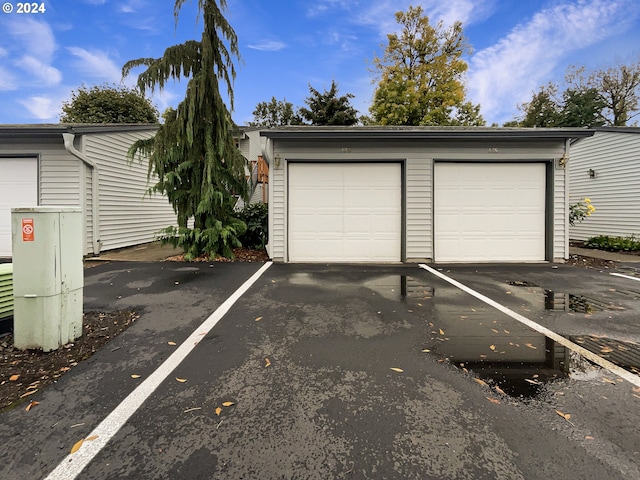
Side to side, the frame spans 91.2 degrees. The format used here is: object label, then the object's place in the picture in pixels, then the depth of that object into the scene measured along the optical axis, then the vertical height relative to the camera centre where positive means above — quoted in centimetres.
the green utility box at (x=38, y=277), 274 -36
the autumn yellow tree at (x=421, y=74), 2019 +1069
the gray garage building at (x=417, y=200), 733 +84
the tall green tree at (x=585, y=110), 2278 +917
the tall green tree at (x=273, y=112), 3331 +1329
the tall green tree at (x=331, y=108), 2542 +1048
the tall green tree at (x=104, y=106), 2172 +915
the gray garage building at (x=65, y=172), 776 +162
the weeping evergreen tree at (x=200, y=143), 698 +216
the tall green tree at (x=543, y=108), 2448 +1025
